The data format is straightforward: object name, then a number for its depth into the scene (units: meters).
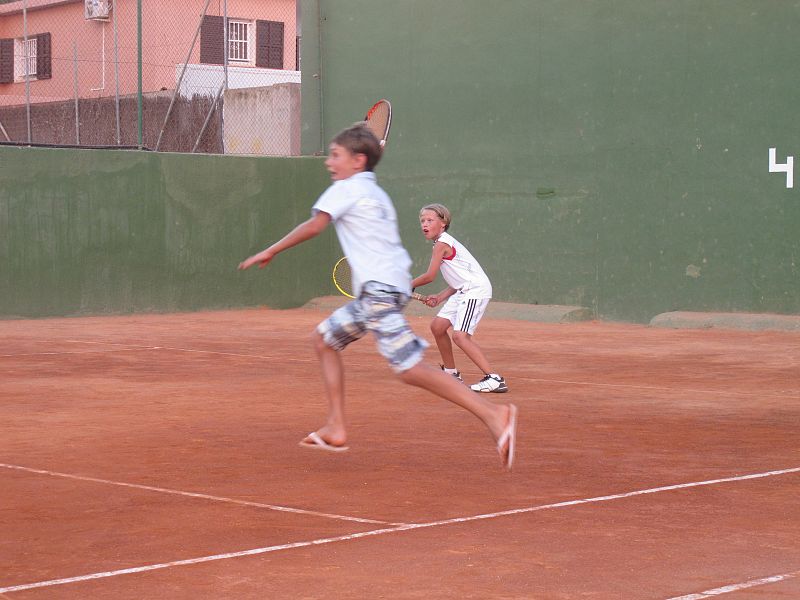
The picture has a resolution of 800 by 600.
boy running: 11.90
